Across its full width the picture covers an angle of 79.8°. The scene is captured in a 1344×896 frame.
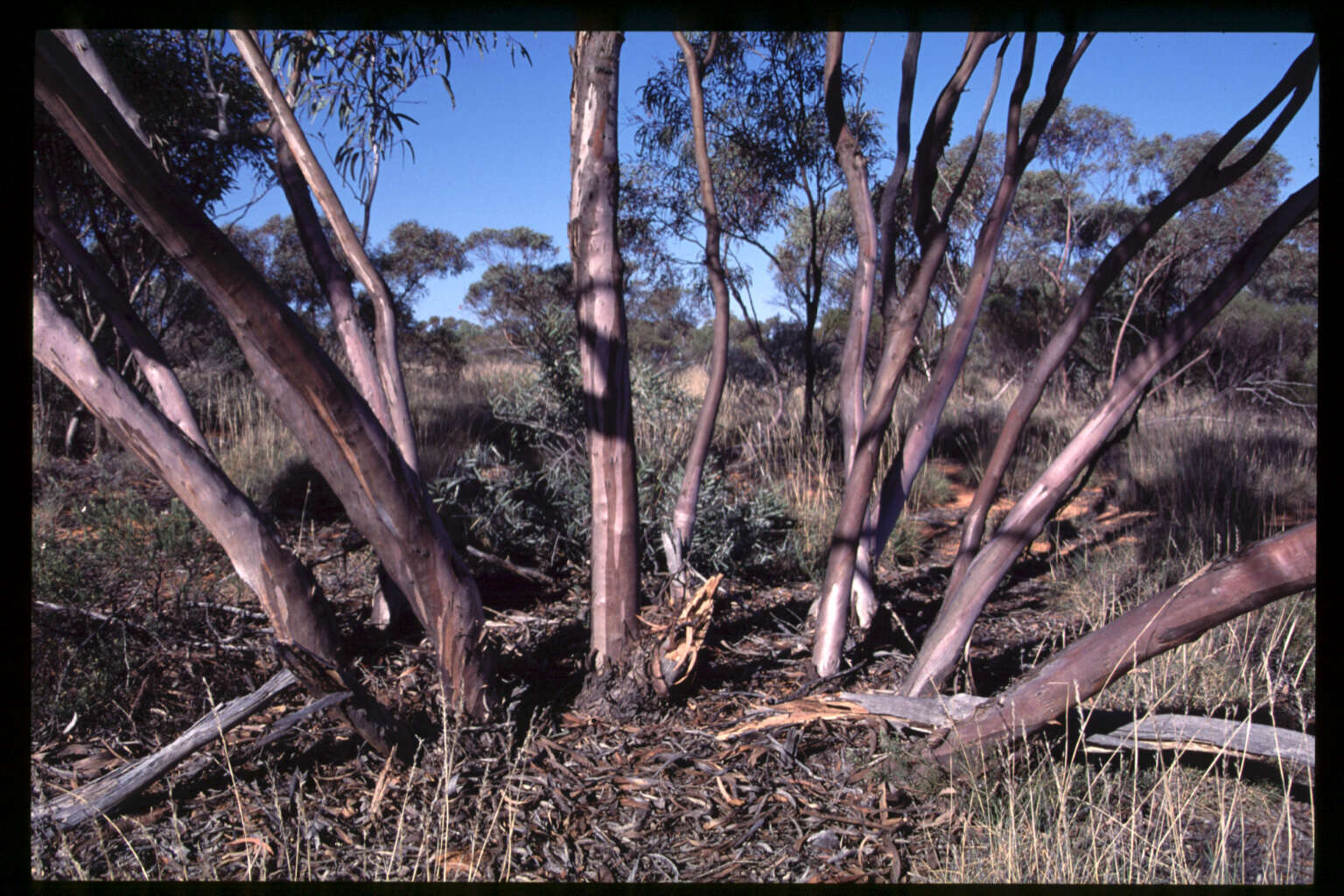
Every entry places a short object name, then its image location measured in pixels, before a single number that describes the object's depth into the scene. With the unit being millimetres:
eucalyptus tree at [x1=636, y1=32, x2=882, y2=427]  5828
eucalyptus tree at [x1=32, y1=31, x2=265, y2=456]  5207
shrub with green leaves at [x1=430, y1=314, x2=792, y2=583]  4547
